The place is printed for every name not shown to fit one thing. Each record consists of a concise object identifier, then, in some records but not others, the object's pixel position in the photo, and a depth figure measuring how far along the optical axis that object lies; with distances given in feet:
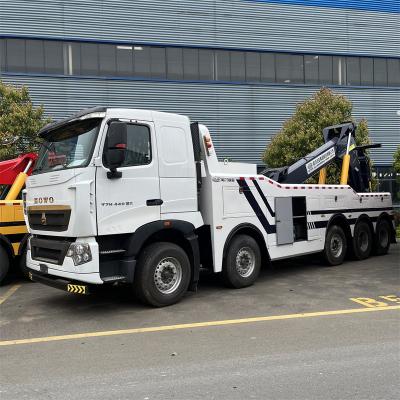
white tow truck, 20.85
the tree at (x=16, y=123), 44.93
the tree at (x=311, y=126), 57.62
